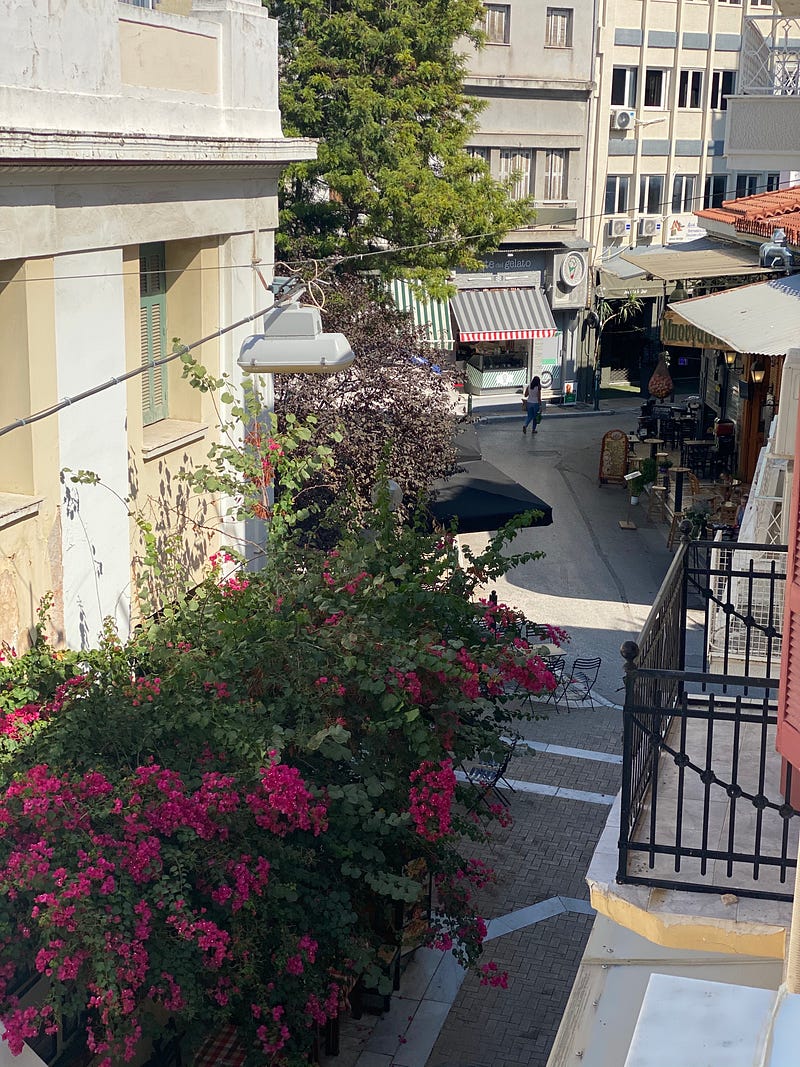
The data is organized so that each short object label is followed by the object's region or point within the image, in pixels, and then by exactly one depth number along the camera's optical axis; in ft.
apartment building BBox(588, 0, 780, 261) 117.50
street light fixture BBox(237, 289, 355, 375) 29.53
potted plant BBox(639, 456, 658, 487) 81.75
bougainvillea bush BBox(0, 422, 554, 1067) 21.29
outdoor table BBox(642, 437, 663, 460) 86.58
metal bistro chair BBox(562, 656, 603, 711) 52.65
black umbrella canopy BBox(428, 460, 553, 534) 53.52
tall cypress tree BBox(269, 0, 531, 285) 63.82
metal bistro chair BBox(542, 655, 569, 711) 50.83
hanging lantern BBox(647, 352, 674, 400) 95.35
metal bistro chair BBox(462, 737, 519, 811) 30.55
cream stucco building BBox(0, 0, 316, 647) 29.09
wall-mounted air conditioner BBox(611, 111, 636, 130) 116.98
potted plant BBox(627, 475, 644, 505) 81.35
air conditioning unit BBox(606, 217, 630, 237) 119.55
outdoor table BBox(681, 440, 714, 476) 83.92
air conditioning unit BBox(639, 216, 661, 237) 121.39
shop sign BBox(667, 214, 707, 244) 123.31
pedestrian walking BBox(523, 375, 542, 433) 102.78
